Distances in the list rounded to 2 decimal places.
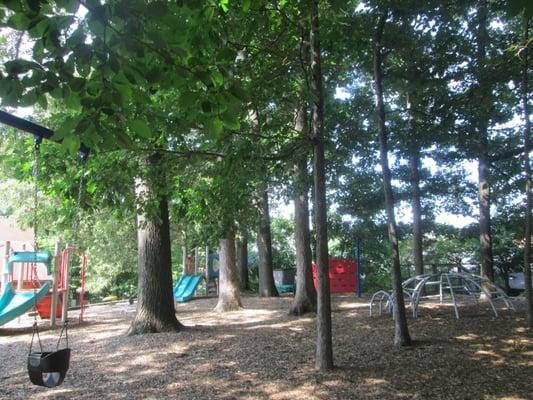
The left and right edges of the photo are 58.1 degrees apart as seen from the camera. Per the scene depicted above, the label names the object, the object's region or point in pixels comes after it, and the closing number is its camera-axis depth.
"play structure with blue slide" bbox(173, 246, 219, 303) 15.99
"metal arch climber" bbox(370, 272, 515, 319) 8.61
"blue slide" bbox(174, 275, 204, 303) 15.84
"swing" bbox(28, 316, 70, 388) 3.42
